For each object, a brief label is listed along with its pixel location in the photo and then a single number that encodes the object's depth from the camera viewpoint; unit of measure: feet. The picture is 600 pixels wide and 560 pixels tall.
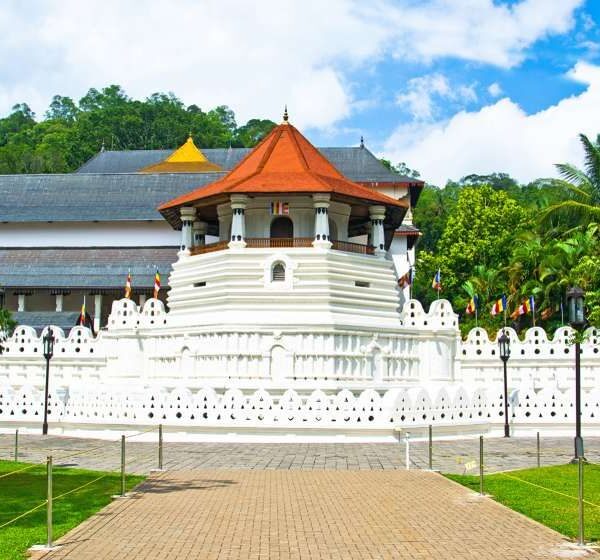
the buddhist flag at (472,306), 115.75
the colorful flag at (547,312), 133.36
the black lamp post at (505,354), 79.87
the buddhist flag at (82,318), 123.38
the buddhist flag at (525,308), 113.39
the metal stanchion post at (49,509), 30.78
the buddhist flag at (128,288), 120.06
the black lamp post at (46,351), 80.64
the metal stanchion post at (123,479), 42.23
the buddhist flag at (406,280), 136.22
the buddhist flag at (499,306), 111.75
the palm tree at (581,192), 123.54
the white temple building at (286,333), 83.41
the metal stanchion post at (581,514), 31.40
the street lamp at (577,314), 58.90
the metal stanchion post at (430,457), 52.44
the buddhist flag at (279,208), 103.45
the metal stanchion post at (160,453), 52.19
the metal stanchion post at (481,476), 42.50
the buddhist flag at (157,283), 117.19
